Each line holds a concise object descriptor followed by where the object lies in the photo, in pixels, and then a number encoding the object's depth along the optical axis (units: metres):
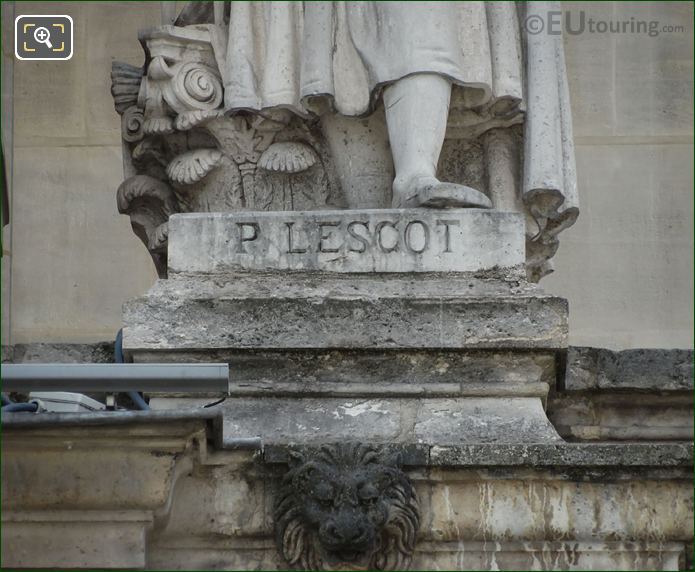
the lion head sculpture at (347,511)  14.82
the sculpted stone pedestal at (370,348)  15.75
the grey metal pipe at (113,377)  13.21
